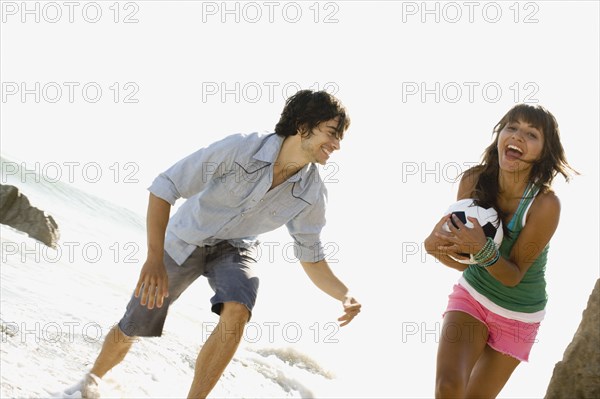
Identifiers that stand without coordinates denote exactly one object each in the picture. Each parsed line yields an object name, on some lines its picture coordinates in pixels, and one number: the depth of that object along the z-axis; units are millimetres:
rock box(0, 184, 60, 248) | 8421
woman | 3439
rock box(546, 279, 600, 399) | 3350
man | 3973
